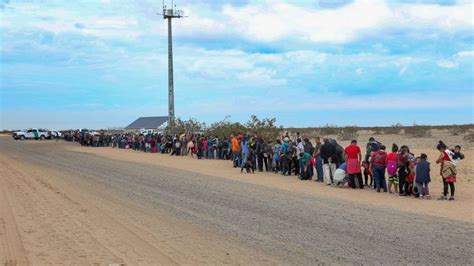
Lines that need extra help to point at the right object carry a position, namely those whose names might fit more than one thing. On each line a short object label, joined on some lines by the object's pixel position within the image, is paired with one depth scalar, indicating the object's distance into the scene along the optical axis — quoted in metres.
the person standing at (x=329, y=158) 18.50
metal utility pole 52.91
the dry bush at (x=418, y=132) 52.38
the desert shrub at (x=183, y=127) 49.15
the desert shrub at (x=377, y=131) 61.49
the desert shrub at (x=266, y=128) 36.81
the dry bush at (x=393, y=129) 60.86
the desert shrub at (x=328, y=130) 65.38
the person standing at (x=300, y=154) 20.47
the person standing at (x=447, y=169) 14.89
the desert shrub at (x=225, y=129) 39.45
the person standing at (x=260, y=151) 23.80
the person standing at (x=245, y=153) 23.37
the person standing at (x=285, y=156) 22.00
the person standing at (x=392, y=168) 15.99
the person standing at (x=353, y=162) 17.27
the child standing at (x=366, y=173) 17.81
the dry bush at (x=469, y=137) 44.27
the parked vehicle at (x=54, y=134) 81.01
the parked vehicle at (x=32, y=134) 79.75
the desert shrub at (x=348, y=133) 56.66
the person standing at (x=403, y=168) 15.59
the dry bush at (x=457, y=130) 52.36
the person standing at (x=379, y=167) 16.44
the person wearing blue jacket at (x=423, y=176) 14.97
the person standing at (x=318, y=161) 19.47
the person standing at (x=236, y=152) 26.02
